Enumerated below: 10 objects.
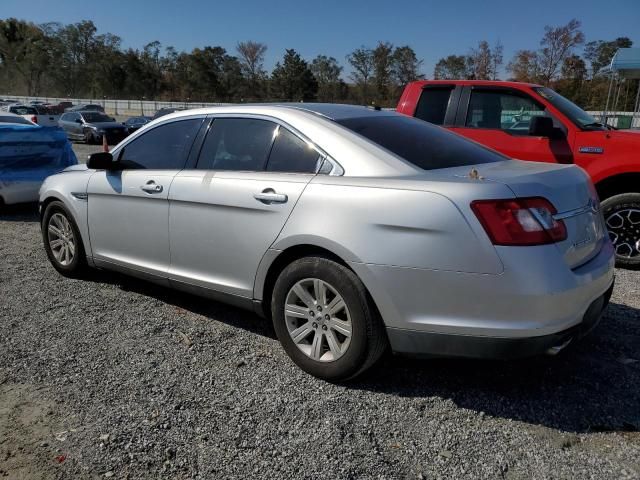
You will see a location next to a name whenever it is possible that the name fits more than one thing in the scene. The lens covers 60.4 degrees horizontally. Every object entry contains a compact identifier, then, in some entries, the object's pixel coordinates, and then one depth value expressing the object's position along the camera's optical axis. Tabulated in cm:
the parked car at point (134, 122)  2600
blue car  797
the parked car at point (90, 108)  3438
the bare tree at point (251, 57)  6762
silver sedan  256
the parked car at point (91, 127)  2306
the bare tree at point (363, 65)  5616
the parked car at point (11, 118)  1103
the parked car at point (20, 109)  2645
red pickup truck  542
